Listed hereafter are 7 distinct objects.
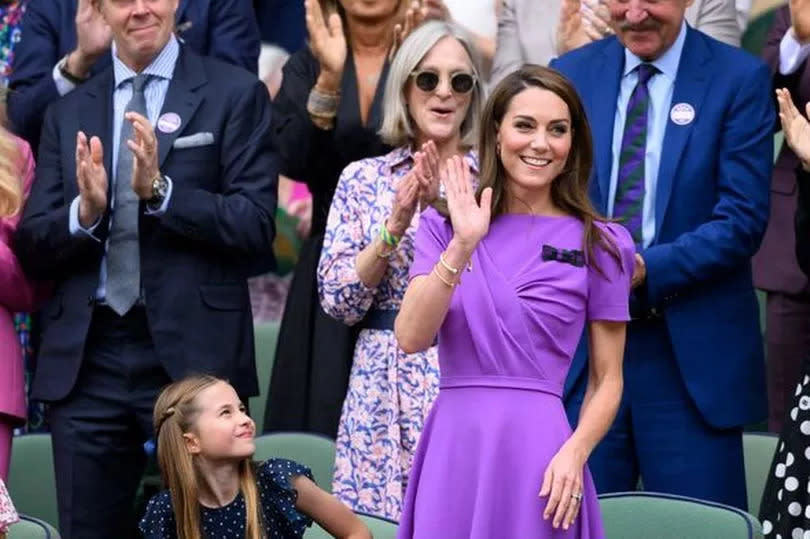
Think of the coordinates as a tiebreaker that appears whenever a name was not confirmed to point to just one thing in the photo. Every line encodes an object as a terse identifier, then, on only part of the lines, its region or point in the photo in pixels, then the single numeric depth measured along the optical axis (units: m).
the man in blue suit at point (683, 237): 12.09
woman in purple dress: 9.85
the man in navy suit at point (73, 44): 14.10
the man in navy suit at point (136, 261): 12.87
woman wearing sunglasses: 12.48
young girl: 10.55
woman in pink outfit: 12.52
